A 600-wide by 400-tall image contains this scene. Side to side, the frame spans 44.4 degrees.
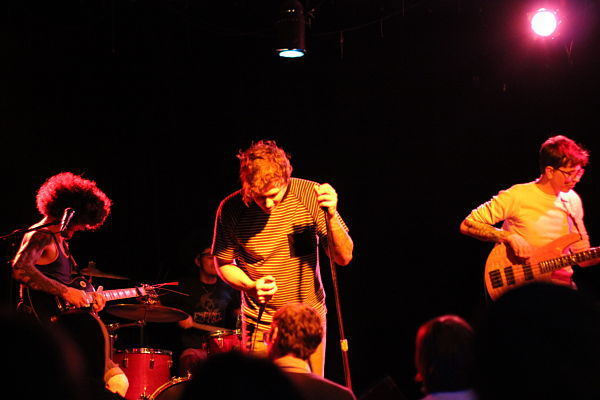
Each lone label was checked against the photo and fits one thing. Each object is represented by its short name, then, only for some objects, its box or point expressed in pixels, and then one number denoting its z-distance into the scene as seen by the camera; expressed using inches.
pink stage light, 280.1
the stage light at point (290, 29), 271.7
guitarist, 248.7
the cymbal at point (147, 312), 297.3
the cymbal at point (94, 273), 291.6
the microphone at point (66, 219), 216.8
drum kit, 291.9
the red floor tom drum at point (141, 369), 291.6
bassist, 234.5
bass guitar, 232.5
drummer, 339.6
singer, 185.2
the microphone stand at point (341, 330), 174.7
